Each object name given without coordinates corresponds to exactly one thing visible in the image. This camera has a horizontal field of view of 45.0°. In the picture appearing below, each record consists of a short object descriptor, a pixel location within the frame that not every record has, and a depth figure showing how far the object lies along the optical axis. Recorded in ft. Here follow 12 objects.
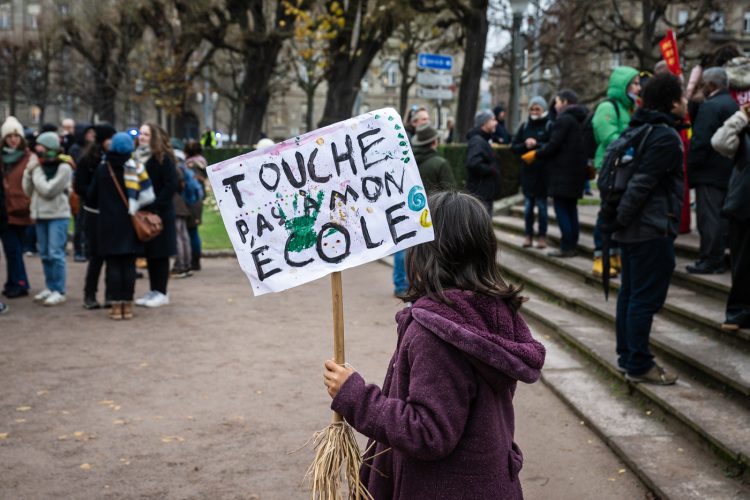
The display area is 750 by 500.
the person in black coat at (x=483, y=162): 36.60
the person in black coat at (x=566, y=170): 34.73
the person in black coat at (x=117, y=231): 30.17
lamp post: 56.80
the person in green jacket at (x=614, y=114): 30.60
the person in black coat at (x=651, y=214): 19.51
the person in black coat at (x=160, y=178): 31.25
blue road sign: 54.19
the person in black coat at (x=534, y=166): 38.04
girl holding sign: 8.43
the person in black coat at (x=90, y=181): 32.07
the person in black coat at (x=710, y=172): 26.68
